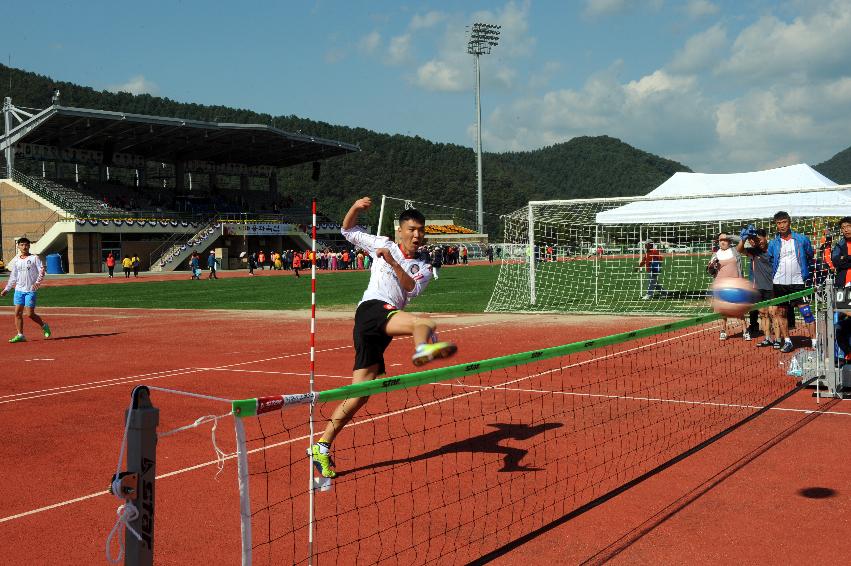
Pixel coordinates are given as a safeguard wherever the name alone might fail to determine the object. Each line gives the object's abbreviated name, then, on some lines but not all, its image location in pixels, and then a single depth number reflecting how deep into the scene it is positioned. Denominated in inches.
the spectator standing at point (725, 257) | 523.6
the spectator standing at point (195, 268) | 2037.8
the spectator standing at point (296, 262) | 2031.3
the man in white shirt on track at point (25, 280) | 683.4
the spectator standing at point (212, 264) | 2092.5
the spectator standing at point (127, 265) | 2222.9
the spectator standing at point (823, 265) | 590.1
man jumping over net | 259.0
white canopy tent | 873.5
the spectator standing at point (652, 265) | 1015.6
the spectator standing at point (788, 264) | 526.3
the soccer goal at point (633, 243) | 903.1
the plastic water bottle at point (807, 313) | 600.4
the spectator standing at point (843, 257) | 448.8
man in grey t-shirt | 545.8
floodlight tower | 3302.2
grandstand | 2454.5
